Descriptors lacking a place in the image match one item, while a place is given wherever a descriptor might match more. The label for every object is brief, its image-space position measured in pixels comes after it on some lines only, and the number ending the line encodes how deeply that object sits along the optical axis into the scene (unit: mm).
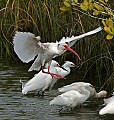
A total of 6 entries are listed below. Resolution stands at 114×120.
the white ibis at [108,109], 17453
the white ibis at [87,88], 20234
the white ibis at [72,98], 18656
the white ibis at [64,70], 23922
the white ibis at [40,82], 22094
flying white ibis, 18089
